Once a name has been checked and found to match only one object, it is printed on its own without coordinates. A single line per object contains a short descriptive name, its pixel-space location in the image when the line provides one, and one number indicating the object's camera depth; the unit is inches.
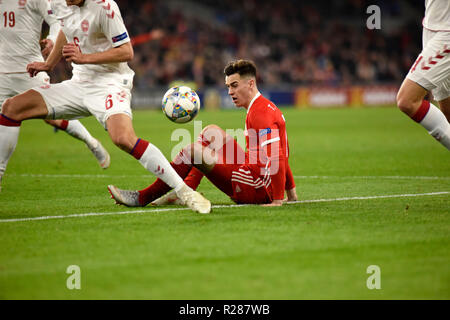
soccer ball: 552.1
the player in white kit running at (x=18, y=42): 618.8
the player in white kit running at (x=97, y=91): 506.6
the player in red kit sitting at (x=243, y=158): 523.5
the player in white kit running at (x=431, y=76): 506.9
